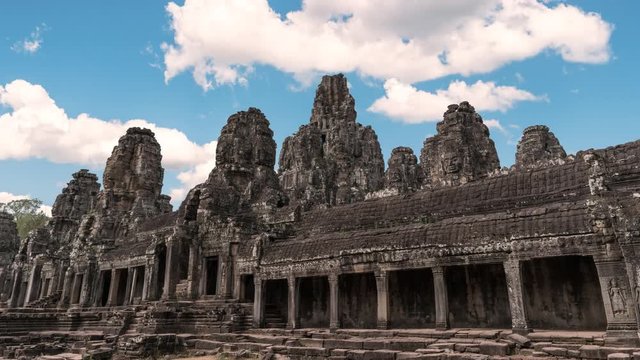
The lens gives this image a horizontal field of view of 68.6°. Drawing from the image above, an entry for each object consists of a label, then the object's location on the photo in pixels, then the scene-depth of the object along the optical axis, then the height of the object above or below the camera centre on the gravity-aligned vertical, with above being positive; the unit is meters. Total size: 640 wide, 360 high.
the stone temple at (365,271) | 12.16 +1.56
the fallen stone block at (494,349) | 11.25 -0.80
